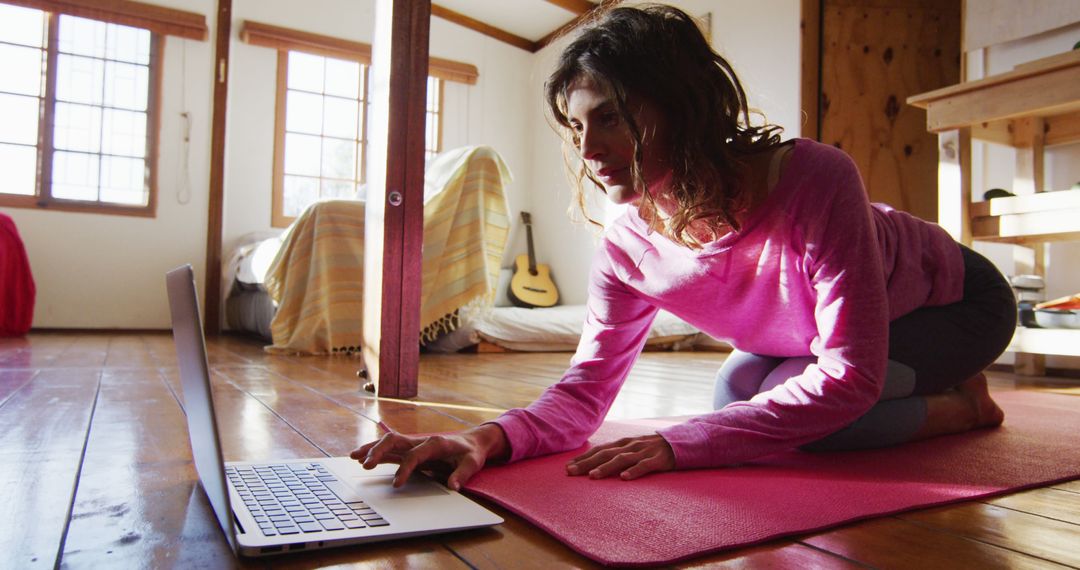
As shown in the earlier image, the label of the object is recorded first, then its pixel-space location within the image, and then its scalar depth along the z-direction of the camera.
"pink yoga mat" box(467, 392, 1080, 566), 0.67
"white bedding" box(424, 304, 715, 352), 3.09
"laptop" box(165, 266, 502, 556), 0.59
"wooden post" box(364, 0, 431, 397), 1.69
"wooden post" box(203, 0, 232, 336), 4.40
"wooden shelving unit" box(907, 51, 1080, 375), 2.10
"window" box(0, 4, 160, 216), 4.11
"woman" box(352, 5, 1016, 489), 0.87
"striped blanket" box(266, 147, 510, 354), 2.73
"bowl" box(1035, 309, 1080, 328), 2.21
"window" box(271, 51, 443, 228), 4.79
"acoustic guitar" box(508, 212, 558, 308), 5.01
